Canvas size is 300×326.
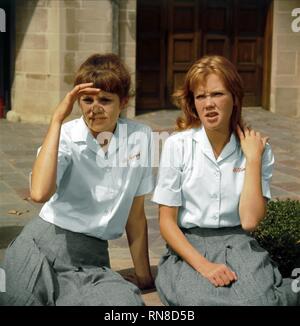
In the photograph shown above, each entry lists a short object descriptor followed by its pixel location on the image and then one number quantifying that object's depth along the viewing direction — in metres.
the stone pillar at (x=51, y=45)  12.25
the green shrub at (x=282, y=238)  4.12
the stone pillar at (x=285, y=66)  13.50
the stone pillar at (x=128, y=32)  12.54
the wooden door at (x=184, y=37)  13.33
